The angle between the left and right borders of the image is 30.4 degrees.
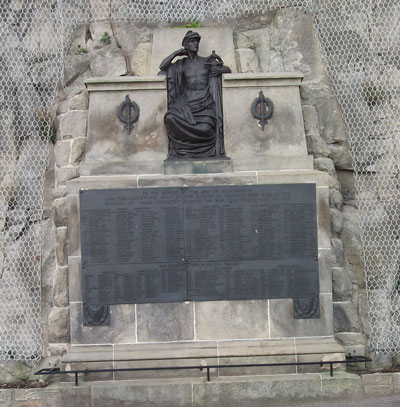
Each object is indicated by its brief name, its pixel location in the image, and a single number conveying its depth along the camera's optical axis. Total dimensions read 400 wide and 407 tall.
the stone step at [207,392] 9.68
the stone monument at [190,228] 10.13
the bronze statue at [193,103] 10.69
